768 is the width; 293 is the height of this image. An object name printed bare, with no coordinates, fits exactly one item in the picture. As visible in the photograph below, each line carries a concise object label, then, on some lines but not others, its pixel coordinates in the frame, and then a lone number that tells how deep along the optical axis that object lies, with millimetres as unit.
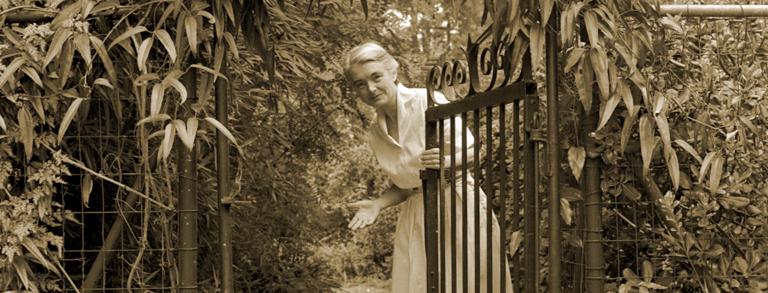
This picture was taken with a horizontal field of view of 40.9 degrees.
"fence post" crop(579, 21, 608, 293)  2939
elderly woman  3711
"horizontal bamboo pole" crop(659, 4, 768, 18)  3283
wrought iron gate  2664
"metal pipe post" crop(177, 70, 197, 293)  2865
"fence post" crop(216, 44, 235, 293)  2871
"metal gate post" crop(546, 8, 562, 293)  2594
